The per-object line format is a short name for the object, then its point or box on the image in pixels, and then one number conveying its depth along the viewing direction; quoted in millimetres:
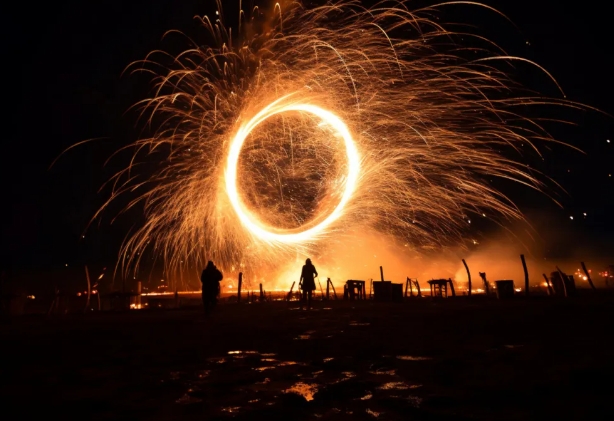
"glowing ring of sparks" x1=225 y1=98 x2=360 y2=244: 20484
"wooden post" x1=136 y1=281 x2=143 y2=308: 26364
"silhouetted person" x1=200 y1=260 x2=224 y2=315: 15727
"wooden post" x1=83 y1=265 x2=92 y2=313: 20327
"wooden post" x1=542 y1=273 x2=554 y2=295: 23844
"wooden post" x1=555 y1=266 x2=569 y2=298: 21672
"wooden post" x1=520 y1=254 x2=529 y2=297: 22502
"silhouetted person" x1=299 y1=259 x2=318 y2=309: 18516
